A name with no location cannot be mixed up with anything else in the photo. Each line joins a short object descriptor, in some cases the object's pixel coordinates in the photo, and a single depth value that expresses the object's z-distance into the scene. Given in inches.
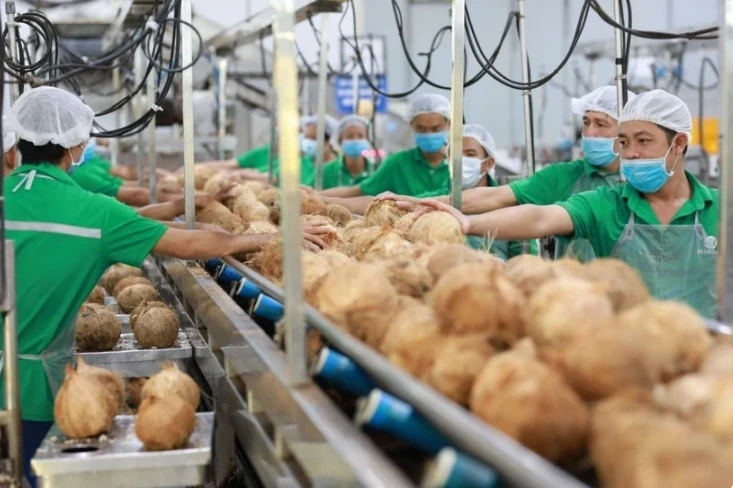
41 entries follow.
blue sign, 379.6
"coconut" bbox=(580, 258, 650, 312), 67.9
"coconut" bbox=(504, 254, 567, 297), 71.7
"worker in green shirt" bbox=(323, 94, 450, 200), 214.2
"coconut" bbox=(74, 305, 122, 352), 124.6
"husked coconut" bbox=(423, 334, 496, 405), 60.9
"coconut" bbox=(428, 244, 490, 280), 82.1
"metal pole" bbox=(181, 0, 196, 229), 146.7
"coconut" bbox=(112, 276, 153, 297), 167.2
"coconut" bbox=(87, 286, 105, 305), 160.0
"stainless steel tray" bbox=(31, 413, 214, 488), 80.2
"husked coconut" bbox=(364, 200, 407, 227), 121.7
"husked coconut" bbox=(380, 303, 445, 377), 65.1
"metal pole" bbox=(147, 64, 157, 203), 212.7
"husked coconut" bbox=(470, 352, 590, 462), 53.2
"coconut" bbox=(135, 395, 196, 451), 83.2
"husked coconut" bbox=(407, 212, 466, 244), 106.6
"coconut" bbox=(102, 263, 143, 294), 179.2
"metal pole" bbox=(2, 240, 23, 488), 90.5
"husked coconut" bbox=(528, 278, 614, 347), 61.1
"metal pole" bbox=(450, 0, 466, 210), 132.3
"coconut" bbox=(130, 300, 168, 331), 131.8
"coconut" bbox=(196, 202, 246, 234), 155.3
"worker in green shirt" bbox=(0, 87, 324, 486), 110.7
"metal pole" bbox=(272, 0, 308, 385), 71.2
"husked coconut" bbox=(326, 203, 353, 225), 154.7
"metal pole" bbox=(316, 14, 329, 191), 229.3
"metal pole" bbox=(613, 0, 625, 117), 153.9
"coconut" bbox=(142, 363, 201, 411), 90.9
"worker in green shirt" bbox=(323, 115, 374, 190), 302.0
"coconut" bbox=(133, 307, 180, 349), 124.6
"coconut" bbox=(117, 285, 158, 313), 153.0
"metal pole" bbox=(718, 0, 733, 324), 72.2
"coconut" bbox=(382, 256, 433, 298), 80.7
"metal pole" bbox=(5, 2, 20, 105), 177.8
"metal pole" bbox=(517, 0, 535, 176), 178.4
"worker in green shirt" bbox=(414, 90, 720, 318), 129.0
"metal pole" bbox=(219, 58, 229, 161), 331.4
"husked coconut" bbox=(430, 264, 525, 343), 64.9
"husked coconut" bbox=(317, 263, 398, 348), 73.5
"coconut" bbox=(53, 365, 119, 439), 86.0
